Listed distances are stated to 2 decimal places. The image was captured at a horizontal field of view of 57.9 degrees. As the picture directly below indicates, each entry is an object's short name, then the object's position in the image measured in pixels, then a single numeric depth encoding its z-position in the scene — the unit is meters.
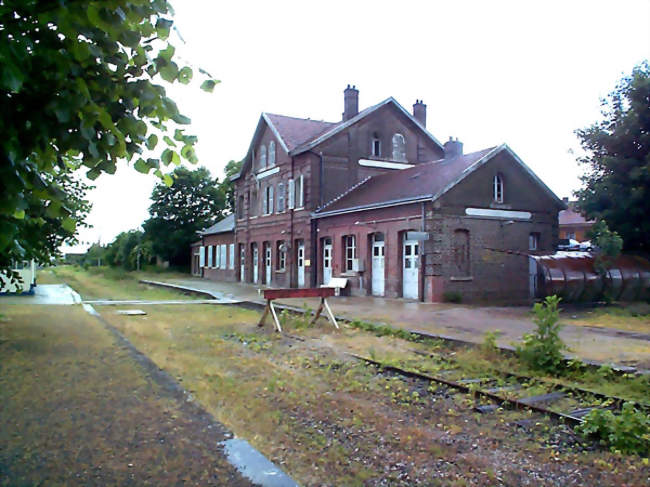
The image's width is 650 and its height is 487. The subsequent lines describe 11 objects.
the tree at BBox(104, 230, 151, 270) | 57.75
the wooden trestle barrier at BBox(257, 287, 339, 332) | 13.69
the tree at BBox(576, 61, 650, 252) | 22.38
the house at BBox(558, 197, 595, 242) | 58.83
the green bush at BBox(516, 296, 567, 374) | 8.61
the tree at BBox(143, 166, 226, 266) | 54.31
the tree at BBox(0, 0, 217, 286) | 3.11
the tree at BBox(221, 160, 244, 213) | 60.38
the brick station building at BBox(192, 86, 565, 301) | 21.48
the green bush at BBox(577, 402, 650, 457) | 5.20
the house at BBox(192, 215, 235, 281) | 40.44
